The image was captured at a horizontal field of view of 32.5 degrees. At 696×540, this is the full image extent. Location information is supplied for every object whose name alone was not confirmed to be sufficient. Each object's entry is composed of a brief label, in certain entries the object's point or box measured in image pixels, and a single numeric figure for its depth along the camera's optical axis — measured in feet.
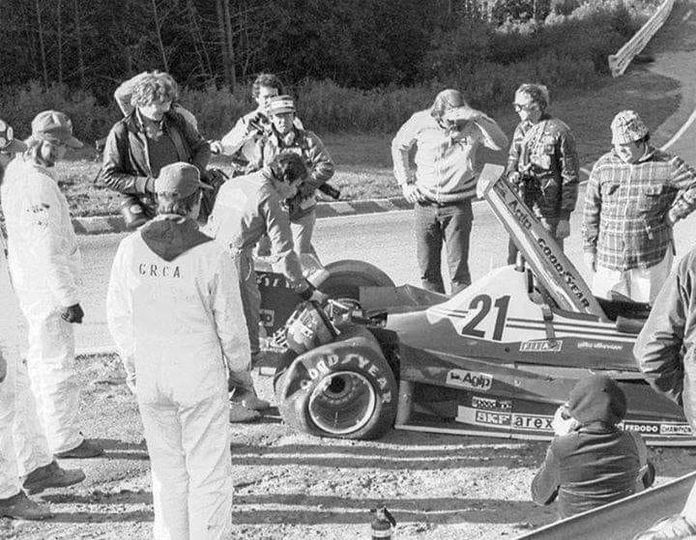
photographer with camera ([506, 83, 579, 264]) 31.86
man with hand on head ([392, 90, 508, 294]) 31.65
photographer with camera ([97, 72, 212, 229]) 28.27
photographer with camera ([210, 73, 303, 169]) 34.22
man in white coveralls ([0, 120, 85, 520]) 21.67
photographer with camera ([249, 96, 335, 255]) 33.14
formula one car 24.67
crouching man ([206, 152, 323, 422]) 26.86
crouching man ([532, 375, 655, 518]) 17.51
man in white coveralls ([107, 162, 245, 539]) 18.83
